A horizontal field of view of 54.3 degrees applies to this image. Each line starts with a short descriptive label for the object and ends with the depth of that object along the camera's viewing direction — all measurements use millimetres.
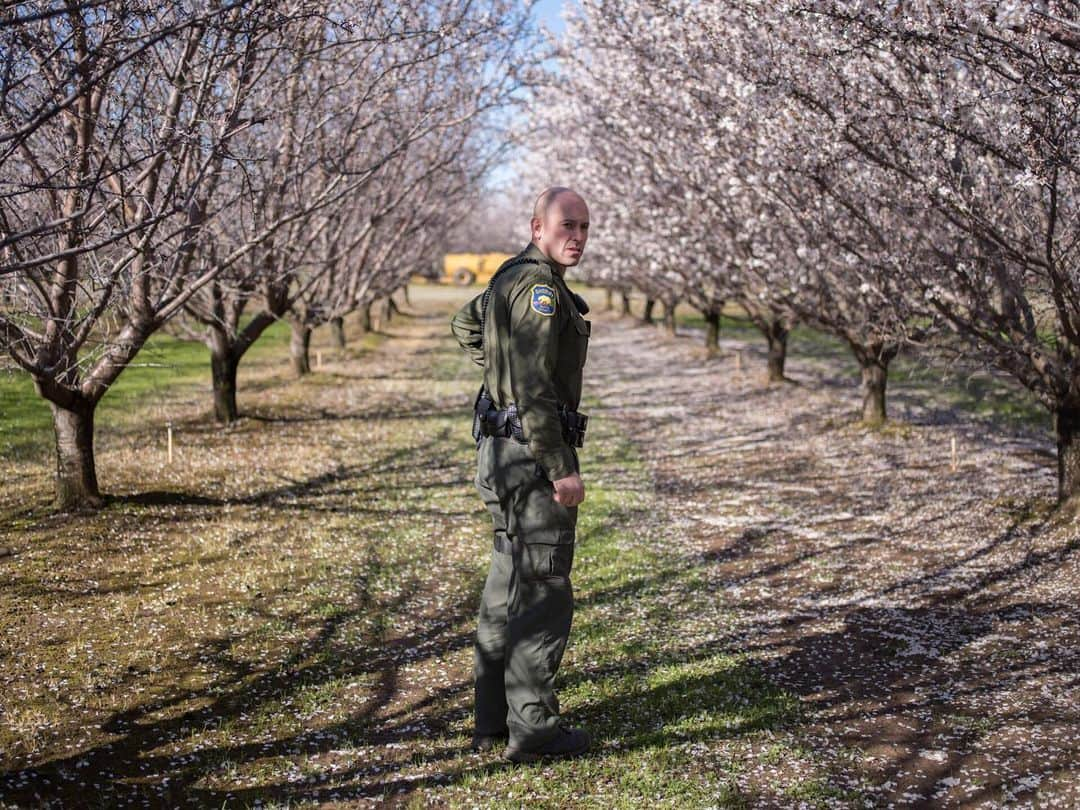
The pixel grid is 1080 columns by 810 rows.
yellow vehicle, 84562
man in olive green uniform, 4941
